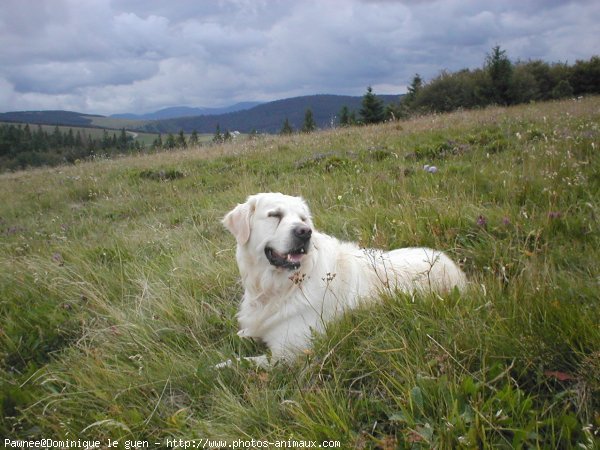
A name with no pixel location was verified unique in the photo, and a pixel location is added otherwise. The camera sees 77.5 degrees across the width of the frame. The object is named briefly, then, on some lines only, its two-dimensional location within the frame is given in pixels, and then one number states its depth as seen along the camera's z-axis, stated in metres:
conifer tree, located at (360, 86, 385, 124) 40.78
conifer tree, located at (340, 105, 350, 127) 51.09
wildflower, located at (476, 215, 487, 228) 3.87
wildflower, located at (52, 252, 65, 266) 4.66
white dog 3.17
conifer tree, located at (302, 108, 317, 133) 54.84
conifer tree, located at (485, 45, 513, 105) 31.52
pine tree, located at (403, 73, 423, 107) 43.12
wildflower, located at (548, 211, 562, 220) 3.70
